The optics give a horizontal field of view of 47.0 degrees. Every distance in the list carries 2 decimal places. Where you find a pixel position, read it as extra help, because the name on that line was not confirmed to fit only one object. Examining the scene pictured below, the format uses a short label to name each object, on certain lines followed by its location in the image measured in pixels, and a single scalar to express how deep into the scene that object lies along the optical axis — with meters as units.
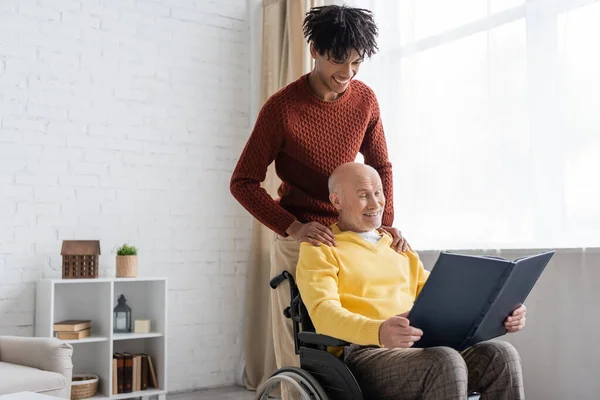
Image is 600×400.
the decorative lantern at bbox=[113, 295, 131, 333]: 3.93
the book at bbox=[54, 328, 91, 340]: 3.69
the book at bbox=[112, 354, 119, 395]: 3.79
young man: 2.14
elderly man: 1.67
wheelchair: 1.81
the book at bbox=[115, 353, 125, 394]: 3.84
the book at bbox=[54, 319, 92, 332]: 3.69
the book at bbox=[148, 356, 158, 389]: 3.97
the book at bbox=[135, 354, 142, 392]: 3.89
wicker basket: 3.61
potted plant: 3.88
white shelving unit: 3.74
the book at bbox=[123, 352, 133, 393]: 3.85
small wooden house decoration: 3.74
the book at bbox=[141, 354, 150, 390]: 3.96
